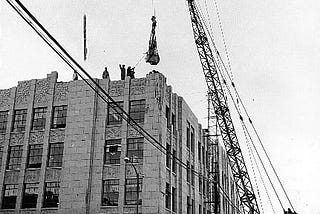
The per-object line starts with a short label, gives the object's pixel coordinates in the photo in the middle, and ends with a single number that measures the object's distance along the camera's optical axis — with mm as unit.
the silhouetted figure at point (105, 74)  54516
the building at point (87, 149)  47531
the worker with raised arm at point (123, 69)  54631
